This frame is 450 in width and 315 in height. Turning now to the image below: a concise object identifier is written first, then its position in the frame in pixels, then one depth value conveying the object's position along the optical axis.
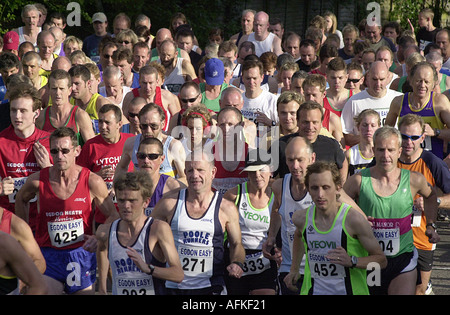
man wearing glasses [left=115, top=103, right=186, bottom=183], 15.96
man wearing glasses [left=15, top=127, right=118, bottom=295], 14.08
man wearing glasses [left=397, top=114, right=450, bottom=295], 14.41
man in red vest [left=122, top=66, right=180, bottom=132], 19.64
